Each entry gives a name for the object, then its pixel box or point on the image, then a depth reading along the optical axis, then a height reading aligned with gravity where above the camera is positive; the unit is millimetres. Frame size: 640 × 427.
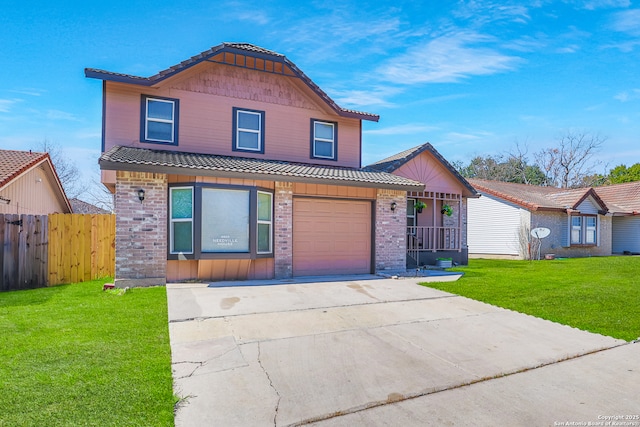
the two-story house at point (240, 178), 8789 +1123
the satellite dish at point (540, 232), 17891 -455
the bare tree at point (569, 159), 37094 +6974
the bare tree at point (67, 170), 31809 +4525
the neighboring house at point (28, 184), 12398 +1420
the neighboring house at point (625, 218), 23016 +394
